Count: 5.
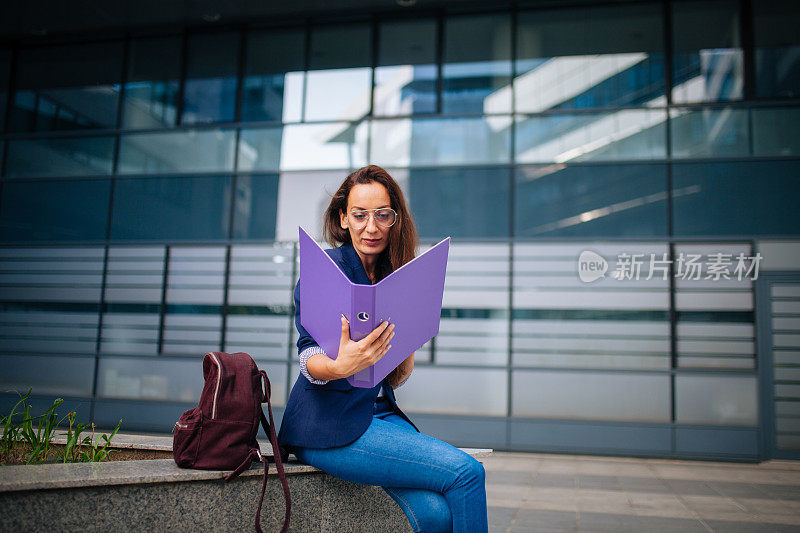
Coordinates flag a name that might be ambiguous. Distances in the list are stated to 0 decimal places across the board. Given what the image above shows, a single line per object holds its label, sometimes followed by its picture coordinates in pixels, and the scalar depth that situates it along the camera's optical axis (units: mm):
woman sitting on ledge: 1921
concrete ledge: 1901
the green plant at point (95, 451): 2656
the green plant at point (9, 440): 2641
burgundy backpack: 2123
